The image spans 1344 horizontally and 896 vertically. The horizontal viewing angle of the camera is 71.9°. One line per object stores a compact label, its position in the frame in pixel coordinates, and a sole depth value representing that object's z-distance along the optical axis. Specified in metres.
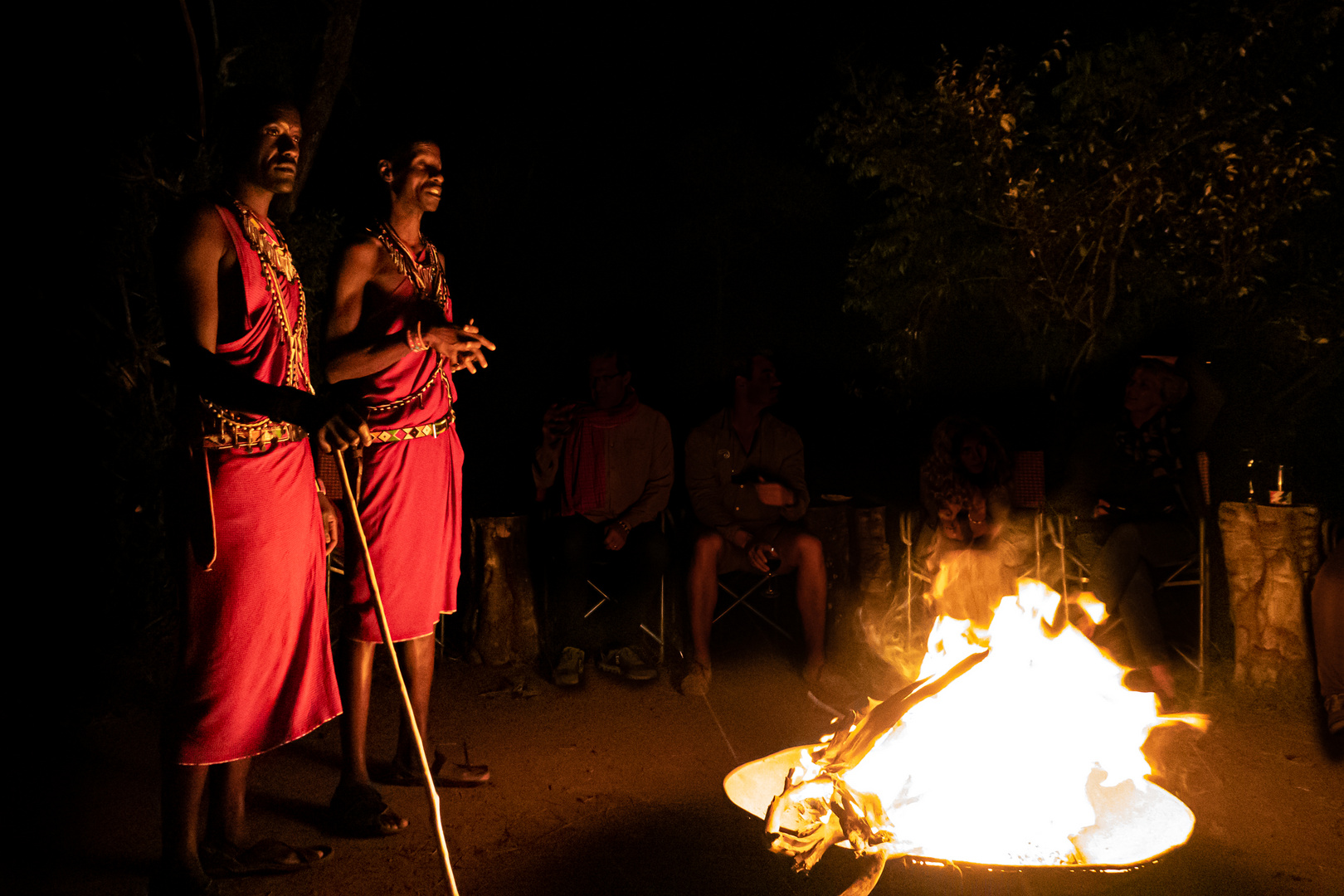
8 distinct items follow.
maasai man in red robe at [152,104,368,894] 2.50
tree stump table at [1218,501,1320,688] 4.53
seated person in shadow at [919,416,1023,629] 4.74
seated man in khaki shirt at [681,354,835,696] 5.13
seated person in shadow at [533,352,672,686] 5.35
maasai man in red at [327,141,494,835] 3.16
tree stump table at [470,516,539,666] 5.42
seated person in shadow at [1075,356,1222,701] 4.85
